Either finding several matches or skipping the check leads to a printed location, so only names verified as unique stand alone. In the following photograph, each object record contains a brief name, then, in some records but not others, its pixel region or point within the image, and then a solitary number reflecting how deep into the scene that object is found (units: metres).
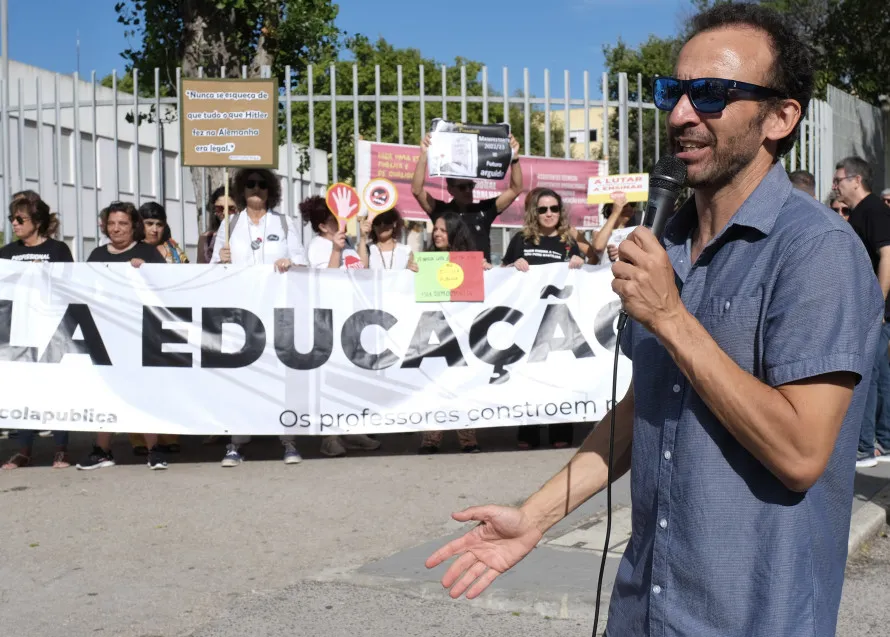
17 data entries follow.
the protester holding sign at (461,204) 9.33
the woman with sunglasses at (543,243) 9.09
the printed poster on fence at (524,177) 10.95
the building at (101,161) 27.67
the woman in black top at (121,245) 8.61
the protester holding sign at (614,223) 9.48
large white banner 8.46
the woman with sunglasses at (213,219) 9.69
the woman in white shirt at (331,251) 8.98
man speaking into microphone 1.77
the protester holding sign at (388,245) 9.23
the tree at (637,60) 44.82
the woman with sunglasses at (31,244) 8.70
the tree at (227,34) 14.71
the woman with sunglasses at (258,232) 9.05
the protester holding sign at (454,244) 8.96
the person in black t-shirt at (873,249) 8.06
